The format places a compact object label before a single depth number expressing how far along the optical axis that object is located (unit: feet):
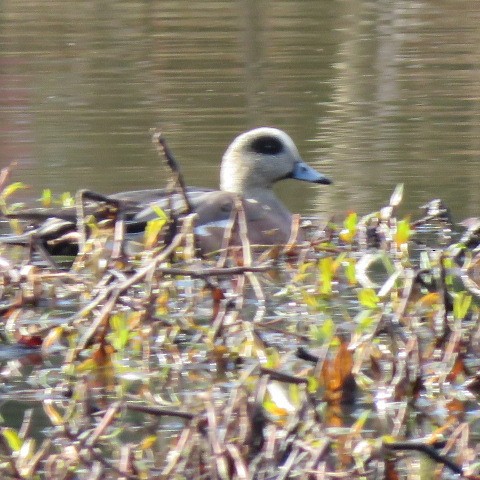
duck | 43.55
